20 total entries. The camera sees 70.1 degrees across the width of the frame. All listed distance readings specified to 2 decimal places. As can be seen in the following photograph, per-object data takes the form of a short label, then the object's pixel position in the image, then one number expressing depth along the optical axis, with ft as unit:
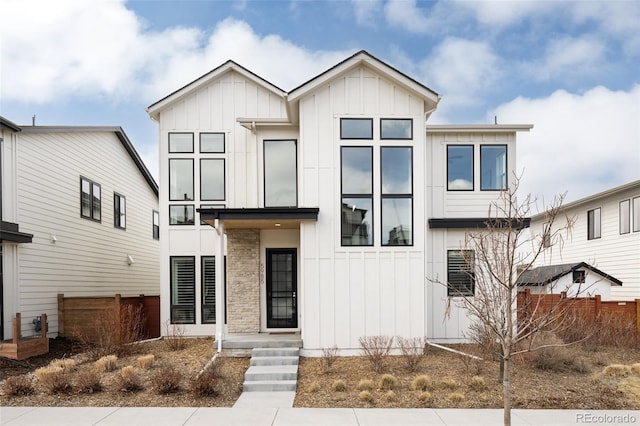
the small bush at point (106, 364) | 31.17
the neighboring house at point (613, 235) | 55.88
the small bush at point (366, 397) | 25.73
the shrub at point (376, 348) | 31.08
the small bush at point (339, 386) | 27.43
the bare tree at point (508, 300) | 19.20
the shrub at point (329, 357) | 31.53
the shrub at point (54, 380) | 26.99
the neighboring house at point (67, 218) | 40.65
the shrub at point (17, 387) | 26.53
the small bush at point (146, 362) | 31.89
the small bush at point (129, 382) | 27.17
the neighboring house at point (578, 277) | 57.11
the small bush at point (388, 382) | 27.65
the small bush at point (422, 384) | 27.55
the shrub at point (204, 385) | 26.53
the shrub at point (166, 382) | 26.89
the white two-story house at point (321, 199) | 35.96
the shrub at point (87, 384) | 27.09
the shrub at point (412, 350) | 31.30
